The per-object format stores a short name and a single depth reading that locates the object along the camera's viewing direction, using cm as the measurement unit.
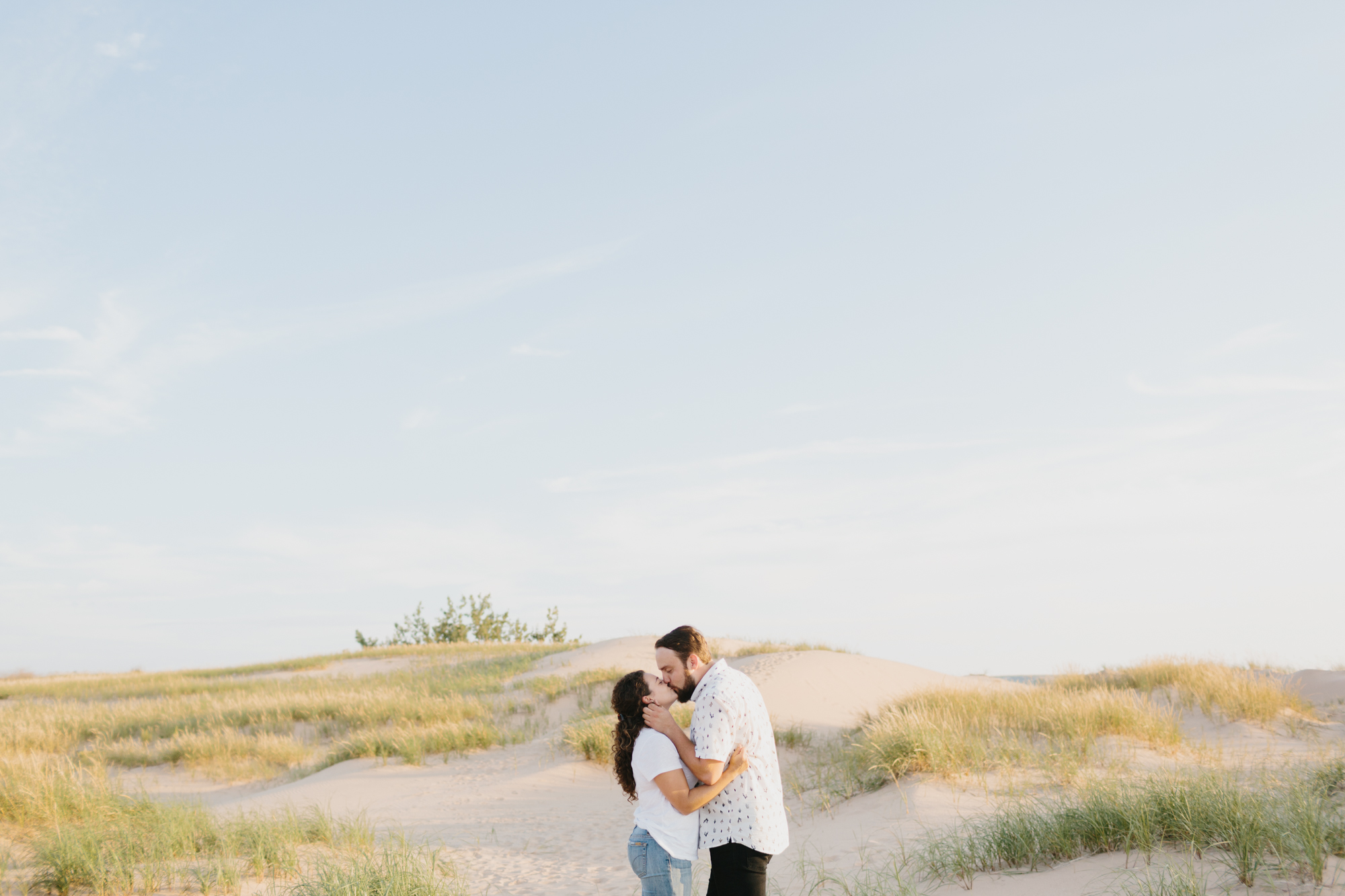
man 395
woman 392
